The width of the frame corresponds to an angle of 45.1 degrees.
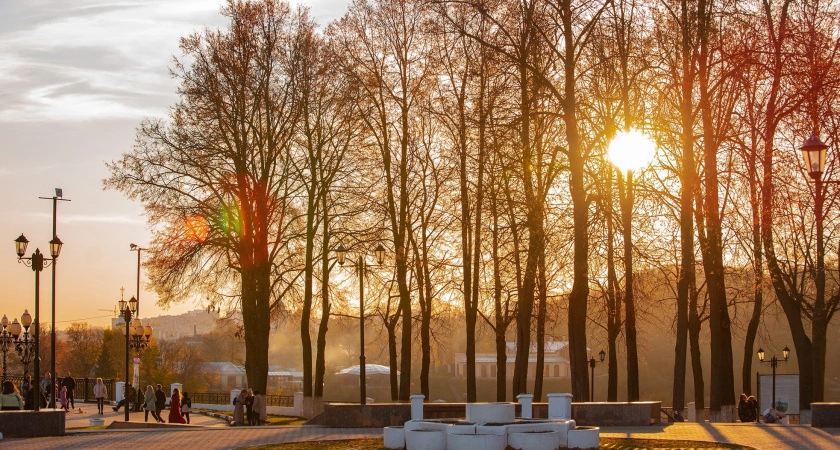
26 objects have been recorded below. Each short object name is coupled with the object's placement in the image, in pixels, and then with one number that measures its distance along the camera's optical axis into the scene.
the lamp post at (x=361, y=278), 32.56
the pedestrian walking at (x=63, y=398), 40.47
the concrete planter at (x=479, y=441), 16.48
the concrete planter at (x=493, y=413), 19.39
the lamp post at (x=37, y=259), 25.05
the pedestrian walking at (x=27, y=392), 33.44
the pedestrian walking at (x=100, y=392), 43.31
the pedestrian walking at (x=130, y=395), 46.41
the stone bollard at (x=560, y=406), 21.36
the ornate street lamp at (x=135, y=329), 39.66
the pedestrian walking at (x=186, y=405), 37.62
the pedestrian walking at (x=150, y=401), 35.72
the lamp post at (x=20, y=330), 35.34
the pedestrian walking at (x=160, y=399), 38.18
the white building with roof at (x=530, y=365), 112.03
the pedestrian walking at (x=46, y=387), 40.87
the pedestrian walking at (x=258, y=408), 33.19
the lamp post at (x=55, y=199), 30.37
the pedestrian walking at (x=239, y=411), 32.94
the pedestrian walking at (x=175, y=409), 33.97
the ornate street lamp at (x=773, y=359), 43.69
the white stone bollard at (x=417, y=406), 22.86
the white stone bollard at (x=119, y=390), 51.12
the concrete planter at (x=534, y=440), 16.89
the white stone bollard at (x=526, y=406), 22.92
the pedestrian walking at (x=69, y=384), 44.12
